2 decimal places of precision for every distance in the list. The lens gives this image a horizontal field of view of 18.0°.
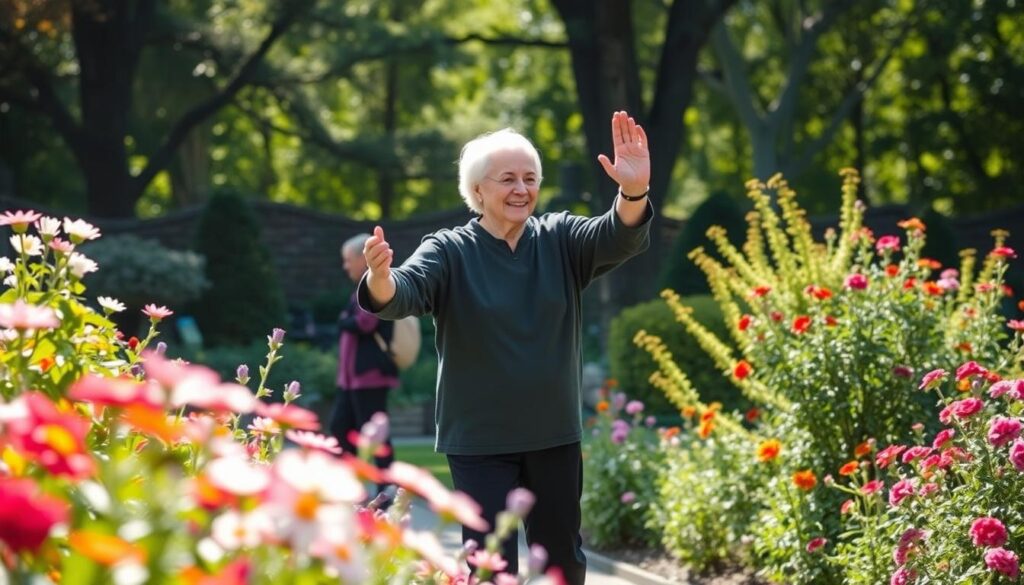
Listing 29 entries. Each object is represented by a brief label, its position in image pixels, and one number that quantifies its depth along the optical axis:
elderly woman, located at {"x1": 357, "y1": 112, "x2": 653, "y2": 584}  9.70
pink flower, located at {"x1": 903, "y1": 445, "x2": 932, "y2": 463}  10.70
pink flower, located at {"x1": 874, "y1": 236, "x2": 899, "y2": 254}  14.58
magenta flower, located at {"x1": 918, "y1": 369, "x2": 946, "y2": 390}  11.10
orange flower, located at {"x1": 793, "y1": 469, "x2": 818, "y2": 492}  12.80
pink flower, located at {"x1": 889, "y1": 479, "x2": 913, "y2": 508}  10.57
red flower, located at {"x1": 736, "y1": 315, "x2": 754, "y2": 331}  14.27
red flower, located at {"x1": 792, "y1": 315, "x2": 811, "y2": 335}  13.53
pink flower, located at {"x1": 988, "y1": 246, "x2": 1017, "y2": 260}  13.62
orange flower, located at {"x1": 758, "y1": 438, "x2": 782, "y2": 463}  13.33
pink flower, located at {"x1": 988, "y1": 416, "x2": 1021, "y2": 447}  9.74
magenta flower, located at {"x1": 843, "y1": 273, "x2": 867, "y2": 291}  13.44
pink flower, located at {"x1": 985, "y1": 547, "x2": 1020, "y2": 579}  9.34
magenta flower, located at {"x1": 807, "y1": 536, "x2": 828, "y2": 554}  12.40
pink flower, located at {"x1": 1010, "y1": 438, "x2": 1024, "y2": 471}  9.52
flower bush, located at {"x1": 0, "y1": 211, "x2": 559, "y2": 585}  3.64
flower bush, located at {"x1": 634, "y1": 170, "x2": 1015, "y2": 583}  13.57
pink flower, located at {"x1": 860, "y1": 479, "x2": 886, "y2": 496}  11.20
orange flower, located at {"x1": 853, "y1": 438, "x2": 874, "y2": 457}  12.23
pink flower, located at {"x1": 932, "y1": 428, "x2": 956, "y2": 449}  10.48
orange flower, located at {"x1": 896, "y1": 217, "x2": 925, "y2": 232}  14.51
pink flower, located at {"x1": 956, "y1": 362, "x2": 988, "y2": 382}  10.72
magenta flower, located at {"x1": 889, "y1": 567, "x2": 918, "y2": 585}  10.38
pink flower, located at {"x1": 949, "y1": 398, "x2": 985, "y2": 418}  10.12
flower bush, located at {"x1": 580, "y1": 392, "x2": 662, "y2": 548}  17.91
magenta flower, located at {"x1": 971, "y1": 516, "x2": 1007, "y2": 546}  9.48
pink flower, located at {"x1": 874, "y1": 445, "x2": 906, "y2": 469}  10.91
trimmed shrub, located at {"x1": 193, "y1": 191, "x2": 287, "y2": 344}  43.56
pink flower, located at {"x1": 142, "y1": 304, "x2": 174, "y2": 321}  8.79
